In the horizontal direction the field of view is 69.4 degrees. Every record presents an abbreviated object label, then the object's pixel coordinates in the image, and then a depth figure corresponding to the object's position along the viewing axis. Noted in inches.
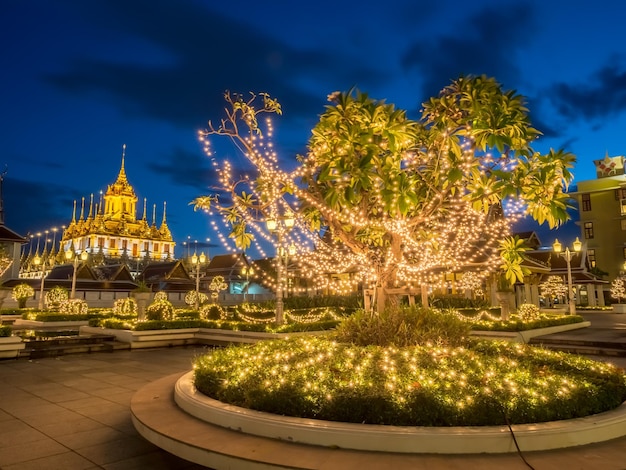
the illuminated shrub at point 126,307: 1000.2
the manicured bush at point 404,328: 366.3
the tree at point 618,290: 1648.6
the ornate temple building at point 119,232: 4972.9
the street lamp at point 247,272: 2416.3
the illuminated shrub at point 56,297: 1135.0
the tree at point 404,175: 276.7
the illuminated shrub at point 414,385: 221.1
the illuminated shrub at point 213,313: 872.3
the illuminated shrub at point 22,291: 1197.1
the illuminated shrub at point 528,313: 843.4
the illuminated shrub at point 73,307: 1071.2
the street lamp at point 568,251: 970.0
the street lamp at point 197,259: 1200.8
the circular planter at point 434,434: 201.6
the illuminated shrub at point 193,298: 1374.3
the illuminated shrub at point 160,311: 811.4
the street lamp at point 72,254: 1146.8
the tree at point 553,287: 1372.2
